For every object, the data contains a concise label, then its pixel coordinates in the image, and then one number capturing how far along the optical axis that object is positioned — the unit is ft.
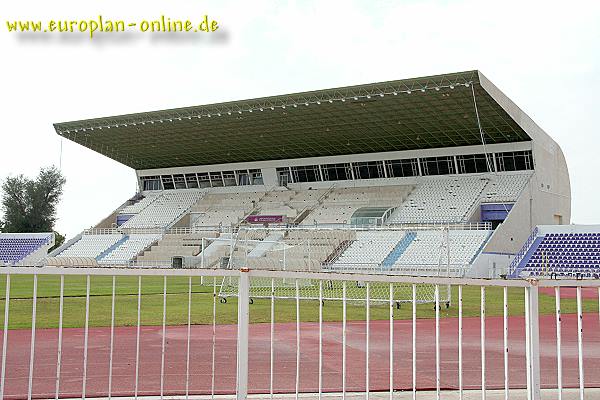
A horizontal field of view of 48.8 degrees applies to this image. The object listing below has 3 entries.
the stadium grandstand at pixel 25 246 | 193.06
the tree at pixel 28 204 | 255.50
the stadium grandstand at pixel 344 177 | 139.85
